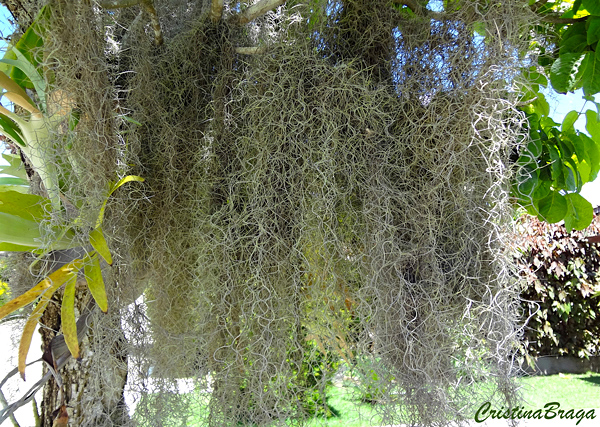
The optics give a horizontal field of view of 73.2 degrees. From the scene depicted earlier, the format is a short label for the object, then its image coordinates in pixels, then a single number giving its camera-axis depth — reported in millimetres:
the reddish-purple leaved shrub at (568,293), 3463
